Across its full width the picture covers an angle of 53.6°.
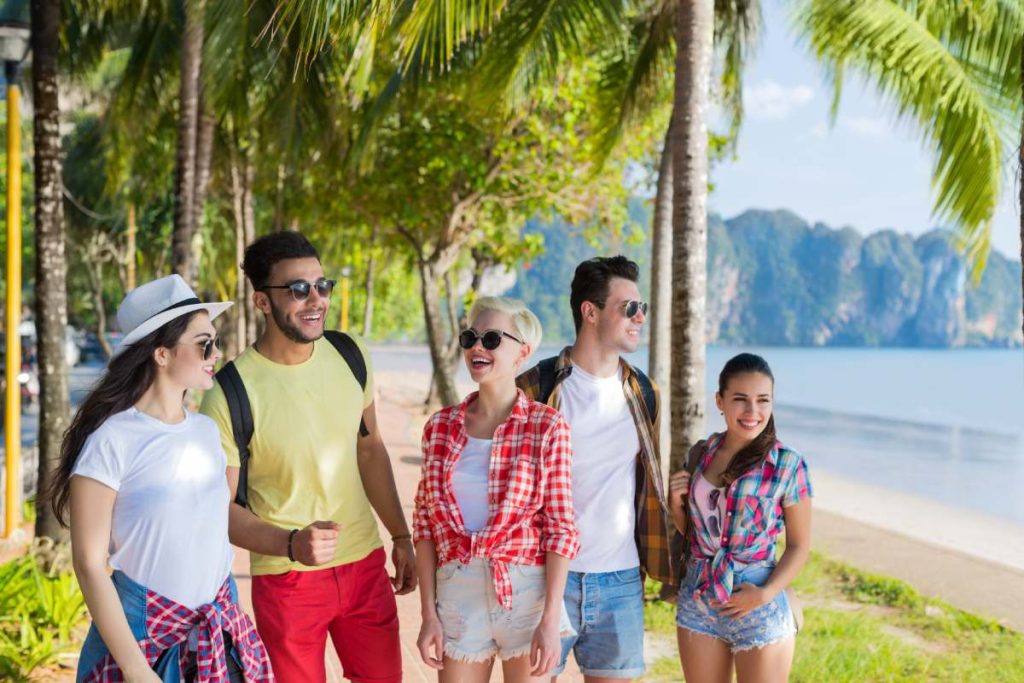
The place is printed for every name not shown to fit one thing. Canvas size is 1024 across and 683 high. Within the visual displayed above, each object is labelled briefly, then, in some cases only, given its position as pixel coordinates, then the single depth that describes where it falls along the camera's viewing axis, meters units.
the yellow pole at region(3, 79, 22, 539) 8.16
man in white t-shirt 3.22
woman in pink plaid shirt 3.24
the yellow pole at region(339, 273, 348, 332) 30.12
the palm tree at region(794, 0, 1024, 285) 8.08
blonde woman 2.94
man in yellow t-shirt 3.13
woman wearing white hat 2.47
